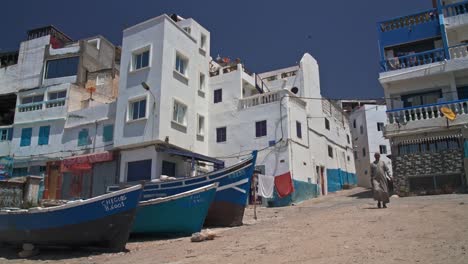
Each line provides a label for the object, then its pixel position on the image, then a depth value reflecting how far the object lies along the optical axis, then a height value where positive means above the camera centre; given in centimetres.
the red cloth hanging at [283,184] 1786 +96
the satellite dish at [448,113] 1647 +384
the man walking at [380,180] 1164 +73
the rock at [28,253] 1014 -118
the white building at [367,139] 3709 +633
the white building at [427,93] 1662 +527
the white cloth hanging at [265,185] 1725 +89
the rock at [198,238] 972 -79
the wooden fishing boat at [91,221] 930 -34
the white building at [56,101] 2581 +781
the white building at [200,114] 2155 +550
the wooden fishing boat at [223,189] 1324 +56
